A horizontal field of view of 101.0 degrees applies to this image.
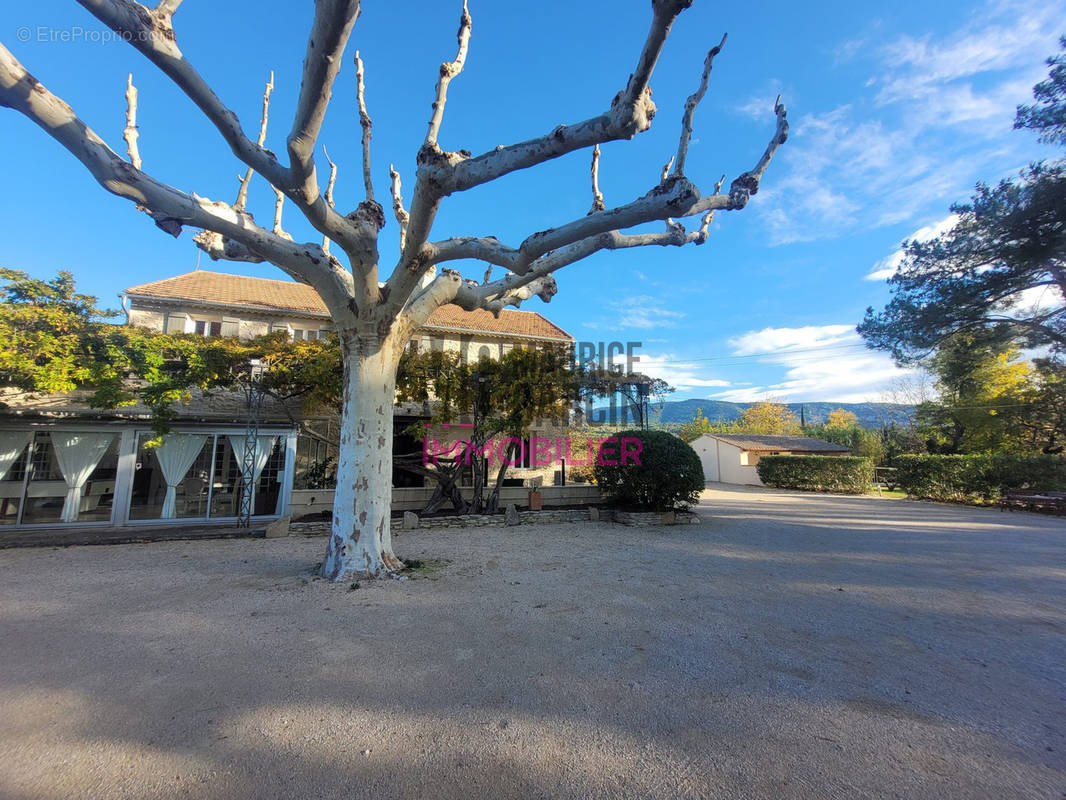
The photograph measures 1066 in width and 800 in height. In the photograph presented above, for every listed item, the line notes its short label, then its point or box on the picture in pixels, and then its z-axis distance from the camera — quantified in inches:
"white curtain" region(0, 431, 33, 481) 364.5
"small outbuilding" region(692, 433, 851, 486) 1159.6
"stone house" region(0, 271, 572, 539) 371.9
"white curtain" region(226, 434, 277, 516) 414.3
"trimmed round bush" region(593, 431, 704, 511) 416.2
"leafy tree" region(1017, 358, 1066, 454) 743.7
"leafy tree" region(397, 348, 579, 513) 416.5
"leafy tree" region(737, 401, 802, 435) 1772.9
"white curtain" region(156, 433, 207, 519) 397.1
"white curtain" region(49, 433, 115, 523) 376.7
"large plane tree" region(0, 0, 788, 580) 147.2
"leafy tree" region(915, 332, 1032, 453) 653.9
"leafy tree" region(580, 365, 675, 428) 482.6
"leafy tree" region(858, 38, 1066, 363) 406.9
